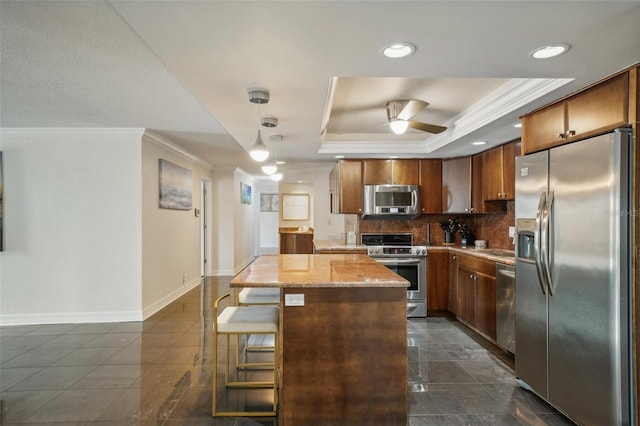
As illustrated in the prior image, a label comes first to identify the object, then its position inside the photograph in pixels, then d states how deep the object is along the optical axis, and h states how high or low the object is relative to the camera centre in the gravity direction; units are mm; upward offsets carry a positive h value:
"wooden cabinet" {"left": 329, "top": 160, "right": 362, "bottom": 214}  4836 +386
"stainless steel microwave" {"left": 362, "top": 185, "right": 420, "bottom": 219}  4703 +191
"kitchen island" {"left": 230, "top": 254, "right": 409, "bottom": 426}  2031 -856
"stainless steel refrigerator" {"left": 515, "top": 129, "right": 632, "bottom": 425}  1819 -406
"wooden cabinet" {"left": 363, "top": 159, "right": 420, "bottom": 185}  4812 +602
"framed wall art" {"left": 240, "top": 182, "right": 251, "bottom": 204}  7880 +513
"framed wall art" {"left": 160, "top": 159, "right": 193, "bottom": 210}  4574 +411
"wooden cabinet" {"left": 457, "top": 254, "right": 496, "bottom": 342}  3387 -889
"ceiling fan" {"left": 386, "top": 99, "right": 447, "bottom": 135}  2955 +952
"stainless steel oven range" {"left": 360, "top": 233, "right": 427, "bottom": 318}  4320 -738
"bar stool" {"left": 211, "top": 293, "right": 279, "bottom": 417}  2105 -715
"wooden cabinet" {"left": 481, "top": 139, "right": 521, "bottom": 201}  3678 +488
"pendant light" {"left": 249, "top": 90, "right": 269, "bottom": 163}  2340 +546
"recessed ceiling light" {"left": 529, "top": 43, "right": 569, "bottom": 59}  1659 +829
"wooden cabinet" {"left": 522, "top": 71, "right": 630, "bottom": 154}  1883 +624
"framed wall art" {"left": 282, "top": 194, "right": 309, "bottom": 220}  9867 +231
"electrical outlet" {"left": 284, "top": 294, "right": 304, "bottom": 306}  2051 -526
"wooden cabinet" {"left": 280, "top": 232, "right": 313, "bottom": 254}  8141 -705
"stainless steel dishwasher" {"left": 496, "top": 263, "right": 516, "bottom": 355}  3014 -867
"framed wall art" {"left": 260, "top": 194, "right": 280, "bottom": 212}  11445 +391
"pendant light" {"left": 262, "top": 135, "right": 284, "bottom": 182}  3703 +855
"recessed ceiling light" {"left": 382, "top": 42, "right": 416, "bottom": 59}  1645 +832
